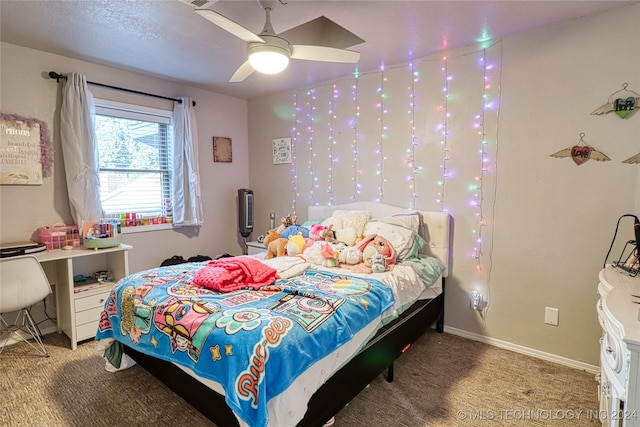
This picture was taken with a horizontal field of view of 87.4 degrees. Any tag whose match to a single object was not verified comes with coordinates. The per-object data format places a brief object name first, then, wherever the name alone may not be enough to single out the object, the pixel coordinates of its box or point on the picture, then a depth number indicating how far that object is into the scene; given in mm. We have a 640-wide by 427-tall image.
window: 3438
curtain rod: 2965
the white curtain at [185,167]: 3828
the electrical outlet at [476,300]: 2896
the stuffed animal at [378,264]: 2455
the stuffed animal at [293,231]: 3247
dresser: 1039
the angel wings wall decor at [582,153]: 2316
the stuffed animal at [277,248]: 2989
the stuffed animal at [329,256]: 2660
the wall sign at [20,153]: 2775
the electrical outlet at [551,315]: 2545
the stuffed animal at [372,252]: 2521
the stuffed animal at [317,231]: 3071
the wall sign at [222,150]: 4301
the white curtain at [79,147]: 3018
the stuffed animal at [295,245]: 2914
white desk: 2795
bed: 1388
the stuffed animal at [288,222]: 3654
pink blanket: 2045
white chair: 2428
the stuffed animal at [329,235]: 2982
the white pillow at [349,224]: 2943
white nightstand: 3830
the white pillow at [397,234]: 2750
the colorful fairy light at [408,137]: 2820
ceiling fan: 1872
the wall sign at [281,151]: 4211
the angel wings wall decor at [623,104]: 2170
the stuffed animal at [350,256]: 2613
